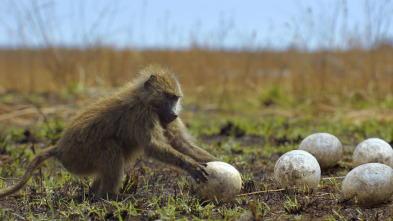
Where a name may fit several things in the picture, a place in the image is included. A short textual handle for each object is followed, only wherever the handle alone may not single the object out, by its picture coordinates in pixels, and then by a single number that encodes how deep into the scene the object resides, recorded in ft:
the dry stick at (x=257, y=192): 23.59
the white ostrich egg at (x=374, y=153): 27.53
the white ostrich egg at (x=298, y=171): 24.25
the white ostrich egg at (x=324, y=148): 29.17
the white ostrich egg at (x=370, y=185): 21.72
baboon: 24.32
